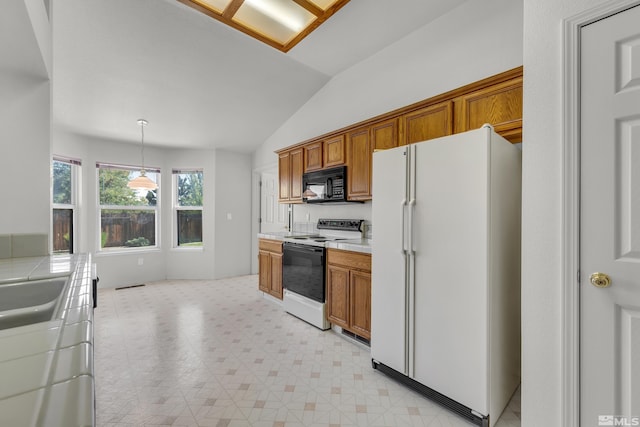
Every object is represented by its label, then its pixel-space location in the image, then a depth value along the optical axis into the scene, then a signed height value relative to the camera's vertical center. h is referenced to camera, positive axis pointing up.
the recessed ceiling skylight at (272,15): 2.30 +1.75
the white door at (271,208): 4.92 +0.07
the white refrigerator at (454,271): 1.61 -0.39
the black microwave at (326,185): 3.21 +0.32
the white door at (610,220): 1.16 -0.04
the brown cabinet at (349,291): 2.51 -0.77
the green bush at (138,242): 4.94 -0.55
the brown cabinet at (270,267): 3.74 -0.78
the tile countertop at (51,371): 0.41 -0.30
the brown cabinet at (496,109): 1.95 +0.77
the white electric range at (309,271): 2.99 -0.70
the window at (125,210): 4.68 +0.03
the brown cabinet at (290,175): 3.93 +0.55
